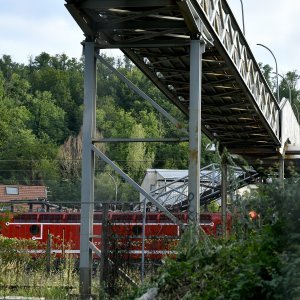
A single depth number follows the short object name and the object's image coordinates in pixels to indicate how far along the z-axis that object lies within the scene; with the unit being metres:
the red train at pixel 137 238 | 16.56
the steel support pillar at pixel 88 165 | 18.81
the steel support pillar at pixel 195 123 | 18.55
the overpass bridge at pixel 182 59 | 18.84
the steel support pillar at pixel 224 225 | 14.12
